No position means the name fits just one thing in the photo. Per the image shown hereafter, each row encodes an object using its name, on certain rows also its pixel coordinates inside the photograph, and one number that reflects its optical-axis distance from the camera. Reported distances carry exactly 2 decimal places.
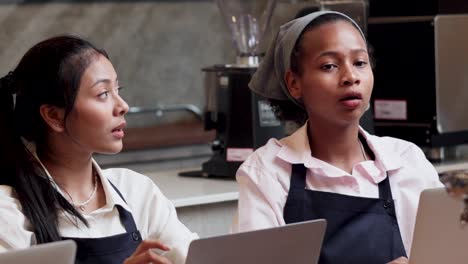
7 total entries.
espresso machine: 4.00
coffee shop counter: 3.48
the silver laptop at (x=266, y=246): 2.09
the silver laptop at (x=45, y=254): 1.93
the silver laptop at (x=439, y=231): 2.23
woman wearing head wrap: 2.70
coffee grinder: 3.83
